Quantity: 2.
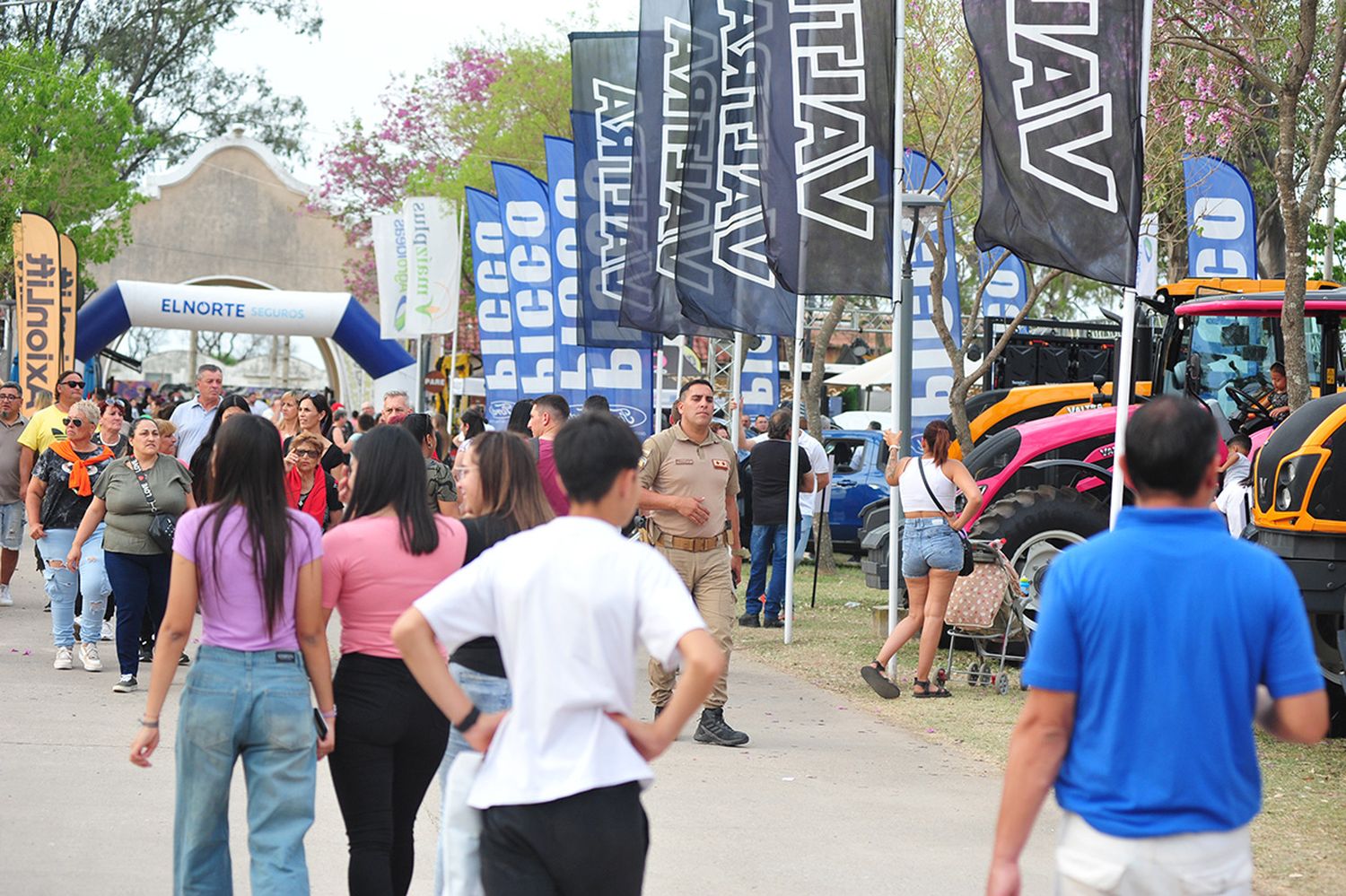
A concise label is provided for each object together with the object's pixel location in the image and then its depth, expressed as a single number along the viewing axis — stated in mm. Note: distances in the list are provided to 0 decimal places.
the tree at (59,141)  36375
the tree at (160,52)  44812
